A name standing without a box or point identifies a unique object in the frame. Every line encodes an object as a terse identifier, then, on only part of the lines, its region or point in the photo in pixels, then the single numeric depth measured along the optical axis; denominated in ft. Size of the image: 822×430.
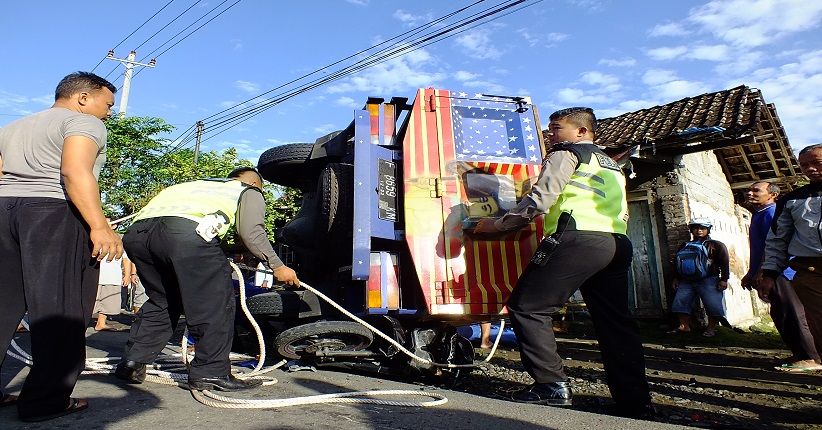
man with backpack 22.73
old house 26.43
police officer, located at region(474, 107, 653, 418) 9.19
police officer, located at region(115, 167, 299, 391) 9.23
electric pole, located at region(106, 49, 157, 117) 65.72
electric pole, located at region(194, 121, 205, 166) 67.30
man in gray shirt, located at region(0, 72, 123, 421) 7.23
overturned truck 11.42
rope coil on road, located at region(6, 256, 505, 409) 8.05
